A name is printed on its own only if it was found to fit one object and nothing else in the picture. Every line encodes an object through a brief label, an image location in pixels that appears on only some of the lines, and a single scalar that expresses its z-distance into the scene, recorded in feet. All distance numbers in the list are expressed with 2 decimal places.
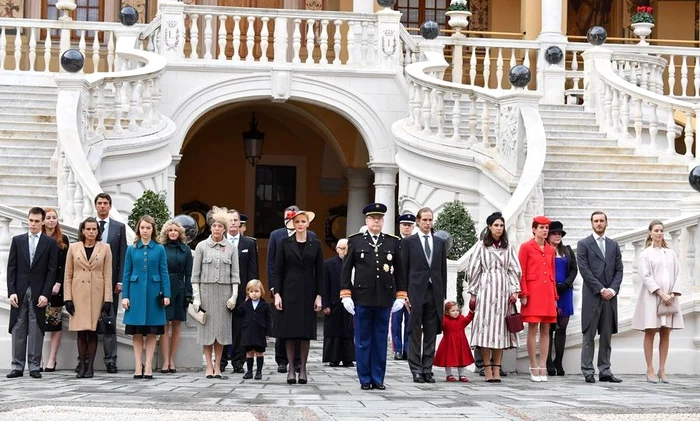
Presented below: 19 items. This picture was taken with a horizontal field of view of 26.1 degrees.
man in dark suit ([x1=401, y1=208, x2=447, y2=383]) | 44.57
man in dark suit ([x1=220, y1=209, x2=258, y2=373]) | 47.91
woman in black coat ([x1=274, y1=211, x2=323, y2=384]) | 43.04
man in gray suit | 46.03
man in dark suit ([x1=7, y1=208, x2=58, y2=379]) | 44.83
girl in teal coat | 44.98
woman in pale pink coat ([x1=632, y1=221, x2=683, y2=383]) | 45.60
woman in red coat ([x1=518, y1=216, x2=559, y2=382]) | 45.44
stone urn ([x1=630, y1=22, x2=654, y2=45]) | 80.07
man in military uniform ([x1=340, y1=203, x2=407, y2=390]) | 41.86
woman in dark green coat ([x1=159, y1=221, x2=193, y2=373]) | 46.52
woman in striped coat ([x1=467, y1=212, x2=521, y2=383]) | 44.55
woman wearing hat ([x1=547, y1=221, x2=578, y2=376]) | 47.37
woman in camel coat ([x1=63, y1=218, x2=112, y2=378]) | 44.75
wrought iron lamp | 82.74
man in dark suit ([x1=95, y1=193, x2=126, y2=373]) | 46.34
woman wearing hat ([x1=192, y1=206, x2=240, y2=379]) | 45.24
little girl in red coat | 44.78
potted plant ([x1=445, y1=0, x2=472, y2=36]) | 78.12
